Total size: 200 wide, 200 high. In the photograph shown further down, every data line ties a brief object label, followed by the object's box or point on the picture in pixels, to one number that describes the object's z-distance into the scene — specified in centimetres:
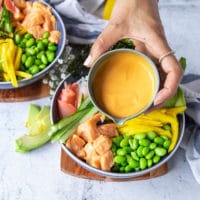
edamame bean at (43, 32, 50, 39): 99
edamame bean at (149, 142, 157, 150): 88
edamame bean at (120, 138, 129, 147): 89
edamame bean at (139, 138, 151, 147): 88
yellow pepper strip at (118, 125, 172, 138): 89
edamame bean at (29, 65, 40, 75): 95
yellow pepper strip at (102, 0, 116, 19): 104
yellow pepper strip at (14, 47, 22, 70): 95
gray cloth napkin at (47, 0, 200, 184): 92
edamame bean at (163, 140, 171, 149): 89
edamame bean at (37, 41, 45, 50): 98
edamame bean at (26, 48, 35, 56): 97
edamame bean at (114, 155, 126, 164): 88
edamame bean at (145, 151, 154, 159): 88
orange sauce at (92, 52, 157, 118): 80
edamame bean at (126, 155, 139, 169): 88
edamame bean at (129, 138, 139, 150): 88
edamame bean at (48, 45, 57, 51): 97
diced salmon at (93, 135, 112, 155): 88
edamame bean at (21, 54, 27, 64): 96
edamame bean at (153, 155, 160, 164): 88
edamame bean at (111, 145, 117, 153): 89
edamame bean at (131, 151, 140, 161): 88
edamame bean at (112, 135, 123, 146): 89
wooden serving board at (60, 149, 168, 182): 90
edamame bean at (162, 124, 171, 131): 90
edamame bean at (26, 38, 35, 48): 97
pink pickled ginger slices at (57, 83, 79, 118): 92
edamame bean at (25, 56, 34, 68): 96
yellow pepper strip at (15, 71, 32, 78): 95
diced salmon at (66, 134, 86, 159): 88
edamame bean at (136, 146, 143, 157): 88
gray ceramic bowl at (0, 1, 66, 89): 94
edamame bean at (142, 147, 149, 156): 88
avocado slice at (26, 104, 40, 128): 94
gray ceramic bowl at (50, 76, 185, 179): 87
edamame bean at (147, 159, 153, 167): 88
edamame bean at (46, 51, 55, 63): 96
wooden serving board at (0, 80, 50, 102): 96
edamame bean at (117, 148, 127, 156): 88
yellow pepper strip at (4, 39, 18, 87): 93
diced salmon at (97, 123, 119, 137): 89
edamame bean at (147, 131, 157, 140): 89
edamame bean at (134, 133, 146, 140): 88
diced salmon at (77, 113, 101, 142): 88
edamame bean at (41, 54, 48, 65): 96
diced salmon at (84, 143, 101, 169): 88
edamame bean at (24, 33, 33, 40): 98
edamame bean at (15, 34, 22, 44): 98
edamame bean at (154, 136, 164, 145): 88
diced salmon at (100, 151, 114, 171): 87
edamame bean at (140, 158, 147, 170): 87
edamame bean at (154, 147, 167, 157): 88
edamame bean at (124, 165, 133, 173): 88
